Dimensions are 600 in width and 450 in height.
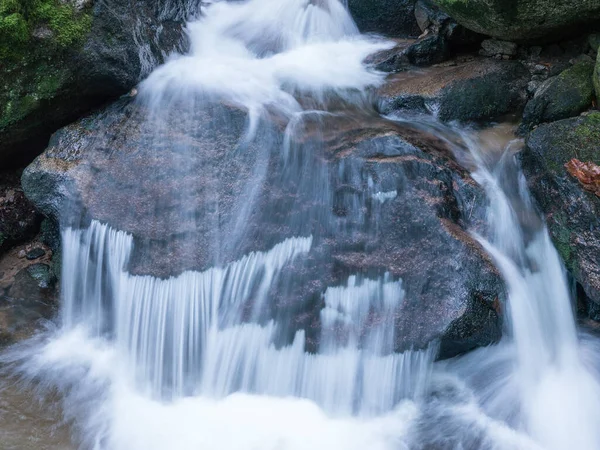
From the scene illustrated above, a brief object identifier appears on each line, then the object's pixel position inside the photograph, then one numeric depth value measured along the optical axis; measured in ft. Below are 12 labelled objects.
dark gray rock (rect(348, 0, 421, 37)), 24.32
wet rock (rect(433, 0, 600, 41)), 17.21
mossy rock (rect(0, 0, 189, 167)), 17.26
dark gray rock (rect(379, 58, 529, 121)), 18.89
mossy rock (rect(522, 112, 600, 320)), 14.19
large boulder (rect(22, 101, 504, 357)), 13.80
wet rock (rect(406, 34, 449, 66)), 21.90
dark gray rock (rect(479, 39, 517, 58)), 20.22
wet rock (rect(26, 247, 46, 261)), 18.63
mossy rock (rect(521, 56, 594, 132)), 16.83
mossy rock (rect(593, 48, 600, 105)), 16.10
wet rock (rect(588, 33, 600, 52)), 17.96
